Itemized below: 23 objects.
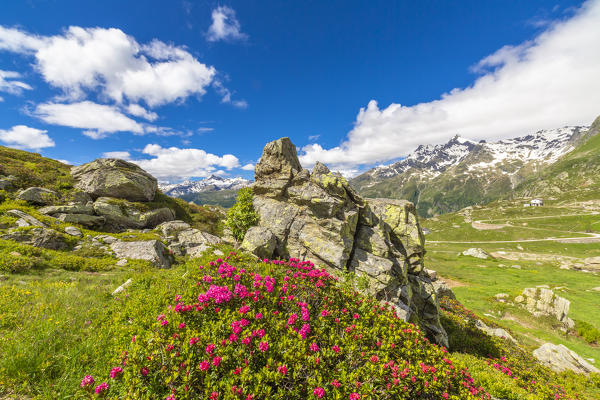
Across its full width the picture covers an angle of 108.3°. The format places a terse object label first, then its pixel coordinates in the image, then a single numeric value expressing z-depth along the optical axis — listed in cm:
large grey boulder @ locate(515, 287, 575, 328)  3044
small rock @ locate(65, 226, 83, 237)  2375
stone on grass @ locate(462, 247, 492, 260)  9374
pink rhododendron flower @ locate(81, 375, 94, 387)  498
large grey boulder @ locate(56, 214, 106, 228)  2694
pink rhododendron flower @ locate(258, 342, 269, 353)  545
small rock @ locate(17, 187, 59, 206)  2769
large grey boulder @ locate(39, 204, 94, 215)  2716
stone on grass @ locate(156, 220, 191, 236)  3241
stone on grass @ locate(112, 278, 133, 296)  1216
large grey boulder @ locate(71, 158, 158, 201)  3388
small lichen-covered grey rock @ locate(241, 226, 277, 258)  1468
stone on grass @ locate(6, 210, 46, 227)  2227
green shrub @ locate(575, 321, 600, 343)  2659
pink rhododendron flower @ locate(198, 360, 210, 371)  485
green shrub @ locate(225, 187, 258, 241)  1812
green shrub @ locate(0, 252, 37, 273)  1450
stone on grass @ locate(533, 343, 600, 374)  1881
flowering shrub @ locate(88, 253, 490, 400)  493
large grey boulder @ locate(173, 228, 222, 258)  2788
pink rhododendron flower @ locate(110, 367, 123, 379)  496
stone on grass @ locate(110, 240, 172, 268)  2168
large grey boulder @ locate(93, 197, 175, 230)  3069
